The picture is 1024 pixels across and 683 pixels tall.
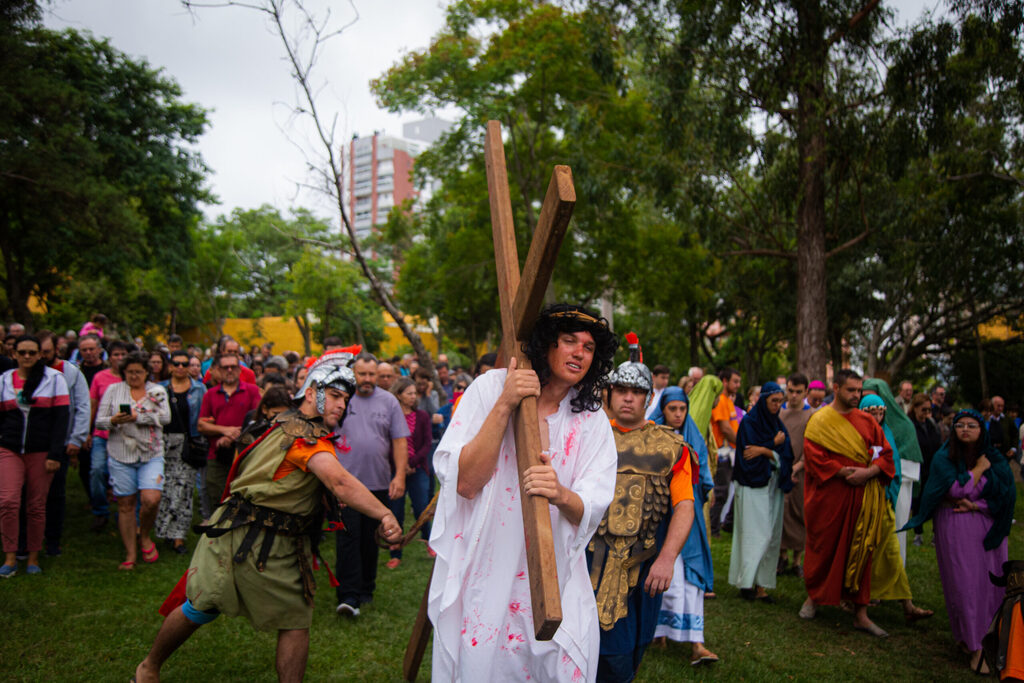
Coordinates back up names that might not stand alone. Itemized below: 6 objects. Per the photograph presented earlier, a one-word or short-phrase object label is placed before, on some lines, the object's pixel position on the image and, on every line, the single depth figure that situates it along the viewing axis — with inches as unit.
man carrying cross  102.3
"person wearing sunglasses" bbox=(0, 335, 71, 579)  237.8
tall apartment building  3902.6
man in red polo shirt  288.5
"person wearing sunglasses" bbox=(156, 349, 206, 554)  288.7
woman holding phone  266.2
